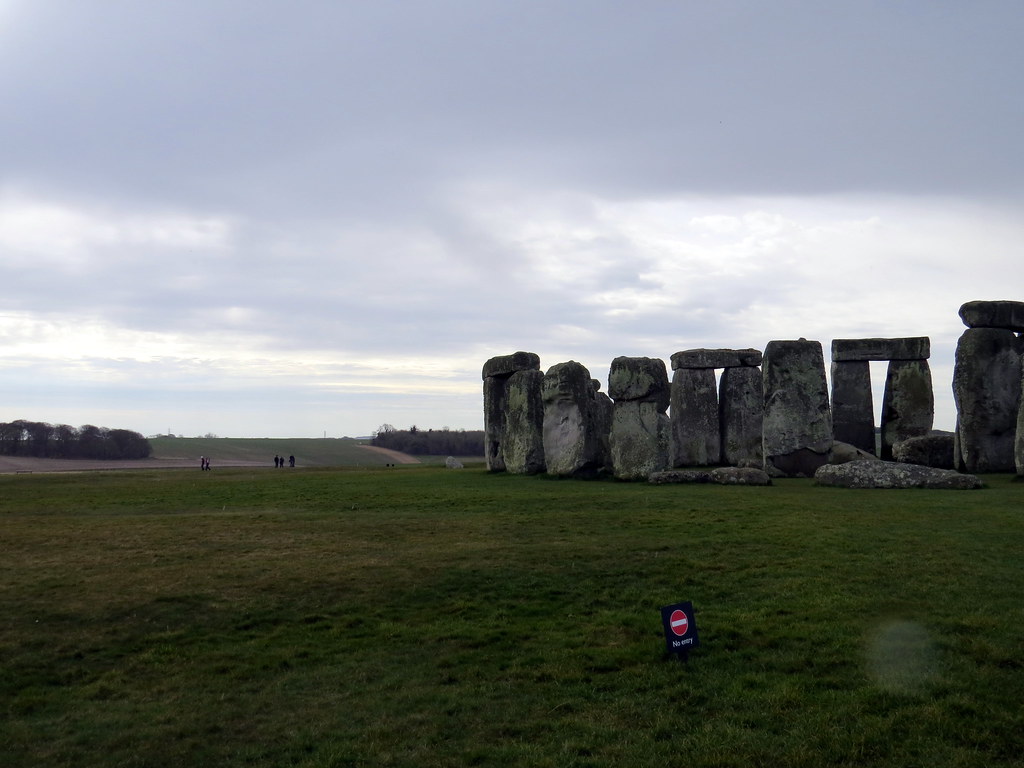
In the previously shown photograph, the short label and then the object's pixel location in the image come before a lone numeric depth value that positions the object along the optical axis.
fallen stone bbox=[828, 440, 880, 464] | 22.51
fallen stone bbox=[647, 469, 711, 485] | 19.48
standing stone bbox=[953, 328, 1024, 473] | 20.50
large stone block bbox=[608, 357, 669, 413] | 20.92
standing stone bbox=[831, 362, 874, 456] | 26.75
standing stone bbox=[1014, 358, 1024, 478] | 17.80
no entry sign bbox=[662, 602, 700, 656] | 6.90
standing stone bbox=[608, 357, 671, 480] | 20.72
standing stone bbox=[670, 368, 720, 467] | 27.58
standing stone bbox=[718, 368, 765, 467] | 27.03
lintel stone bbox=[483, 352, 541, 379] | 26.38
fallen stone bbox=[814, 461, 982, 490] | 16.72
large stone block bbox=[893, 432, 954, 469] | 22.09
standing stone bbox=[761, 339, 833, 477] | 21.69
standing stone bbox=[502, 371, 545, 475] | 24.66
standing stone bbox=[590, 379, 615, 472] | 23.17
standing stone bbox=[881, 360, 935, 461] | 26.55
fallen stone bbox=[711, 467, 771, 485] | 18.88
